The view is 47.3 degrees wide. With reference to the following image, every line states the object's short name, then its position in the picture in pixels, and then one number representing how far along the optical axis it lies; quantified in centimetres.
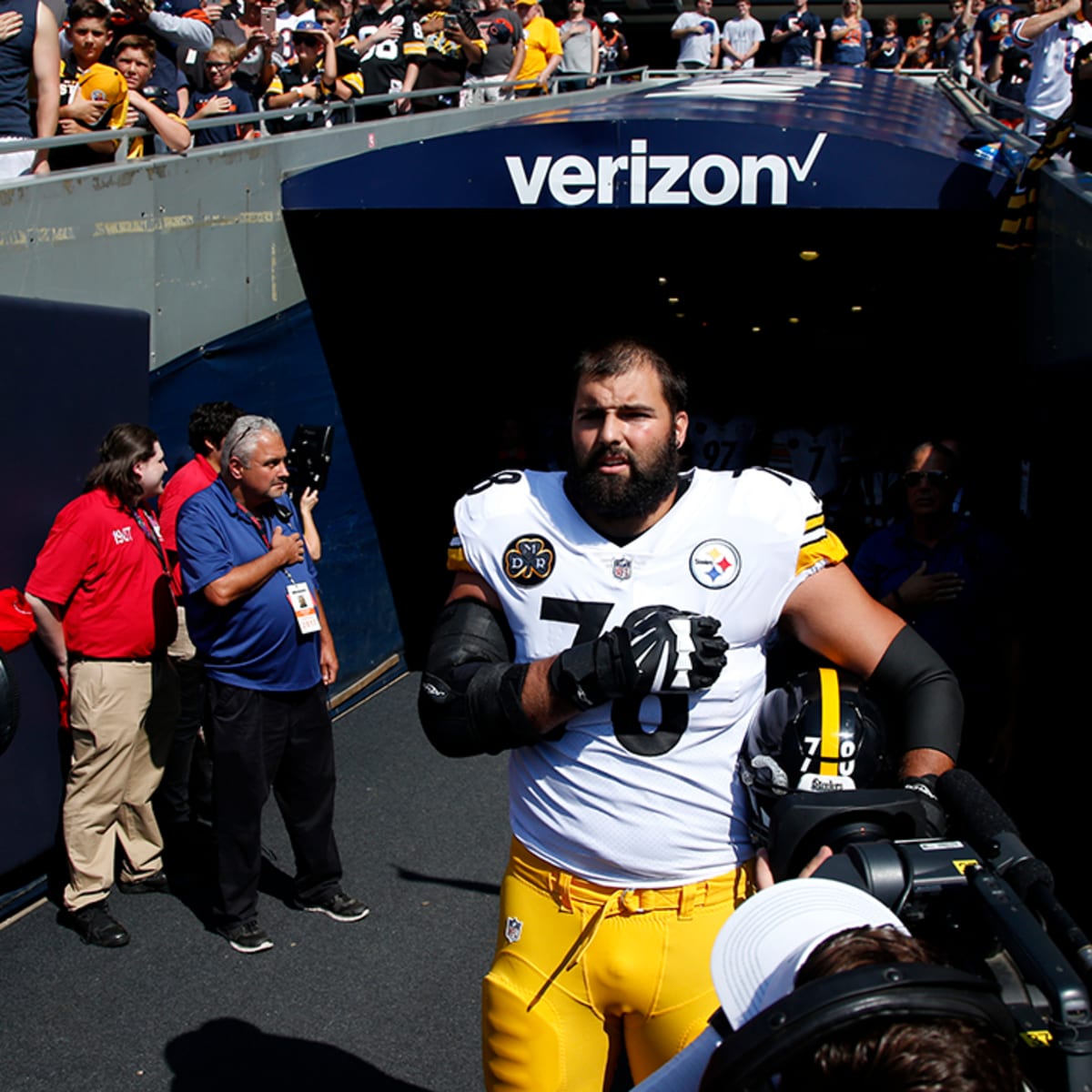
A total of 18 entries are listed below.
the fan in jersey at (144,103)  620
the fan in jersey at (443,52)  1054
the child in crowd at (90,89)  638
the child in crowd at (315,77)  992
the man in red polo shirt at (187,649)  555
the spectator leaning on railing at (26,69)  576
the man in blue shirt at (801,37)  1684
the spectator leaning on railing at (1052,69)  979
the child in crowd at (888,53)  1792
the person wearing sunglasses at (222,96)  829
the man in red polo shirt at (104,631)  479
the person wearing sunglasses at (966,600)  476
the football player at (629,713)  255
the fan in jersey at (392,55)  1048
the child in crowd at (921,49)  1762
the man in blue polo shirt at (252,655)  478
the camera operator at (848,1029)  121
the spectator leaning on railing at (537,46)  1220
